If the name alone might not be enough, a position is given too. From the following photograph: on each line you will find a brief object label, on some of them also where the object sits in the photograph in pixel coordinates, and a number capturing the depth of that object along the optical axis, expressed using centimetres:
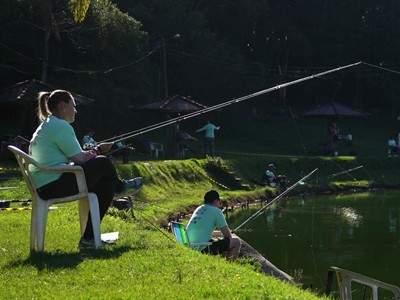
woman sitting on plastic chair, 865
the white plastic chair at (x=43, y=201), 854
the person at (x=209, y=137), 3674
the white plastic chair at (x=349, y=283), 879
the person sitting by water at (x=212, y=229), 1100
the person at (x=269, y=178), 3481
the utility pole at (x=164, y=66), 4213
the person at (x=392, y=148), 4611
